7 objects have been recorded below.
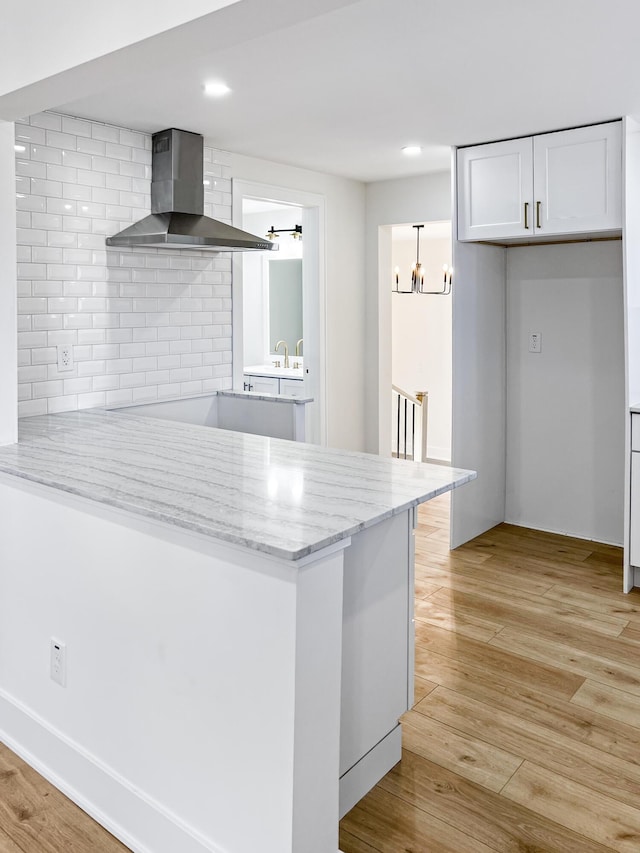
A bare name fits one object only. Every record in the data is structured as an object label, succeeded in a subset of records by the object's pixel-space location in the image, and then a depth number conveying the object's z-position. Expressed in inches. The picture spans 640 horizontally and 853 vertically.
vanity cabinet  235.8
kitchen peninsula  60.2
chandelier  274.3
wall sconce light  266.8
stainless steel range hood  140.9
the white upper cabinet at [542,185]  141.2
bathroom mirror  277.4
